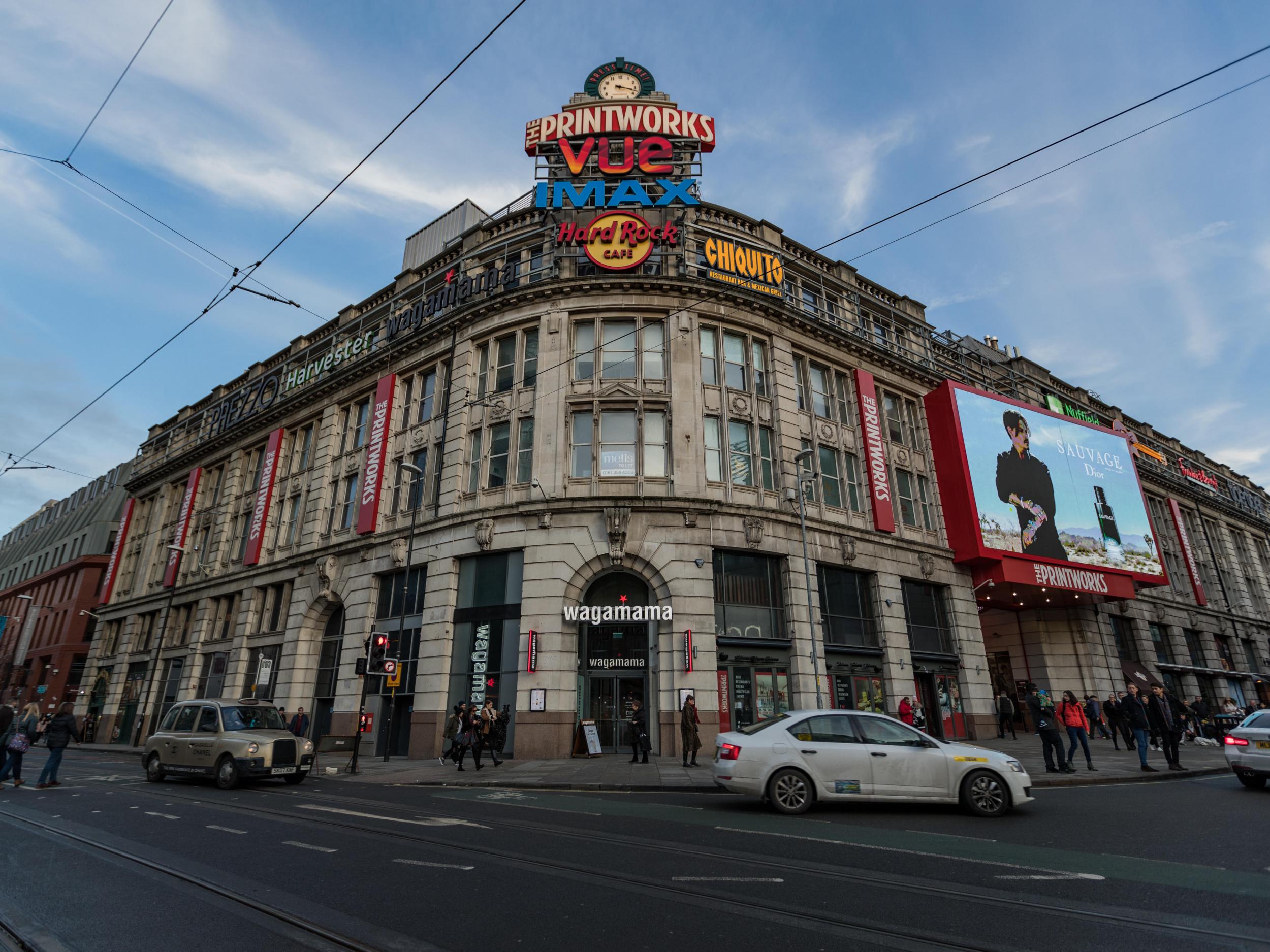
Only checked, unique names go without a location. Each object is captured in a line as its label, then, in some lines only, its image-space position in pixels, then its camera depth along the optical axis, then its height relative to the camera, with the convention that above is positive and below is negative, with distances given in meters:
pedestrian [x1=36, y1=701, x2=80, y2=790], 14.41 -0.56
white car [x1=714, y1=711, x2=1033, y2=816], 10.32 -0.86
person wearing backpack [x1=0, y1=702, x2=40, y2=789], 14.06 -0.59
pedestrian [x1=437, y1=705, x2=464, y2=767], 19.62 -0.48
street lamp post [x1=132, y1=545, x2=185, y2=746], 36.00 +2.08
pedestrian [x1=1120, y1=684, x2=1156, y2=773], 16.30 -0.21
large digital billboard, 29.23 +9.87
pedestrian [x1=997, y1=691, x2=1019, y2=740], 27.11 -0.09
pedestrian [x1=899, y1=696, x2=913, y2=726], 22.12 -0.02
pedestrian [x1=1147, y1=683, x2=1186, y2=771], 16.98 -0.30
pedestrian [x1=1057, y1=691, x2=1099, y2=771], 16.58 -0.26
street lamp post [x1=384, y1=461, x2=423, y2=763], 21.29 +5.51
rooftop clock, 31.56 +28.92
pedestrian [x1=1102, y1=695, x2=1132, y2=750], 22.83 -0.16
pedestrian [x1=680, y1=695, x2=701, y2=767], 18.19 -0.46
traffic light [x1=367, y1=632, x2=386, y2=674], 19.14 +1.58
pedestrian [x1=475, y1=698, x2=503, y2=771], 18.91 -0.45
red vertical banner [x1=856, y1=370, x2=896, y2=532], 27.41 +10.54
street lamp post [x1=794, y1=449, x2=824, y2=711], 20.05 +5.94
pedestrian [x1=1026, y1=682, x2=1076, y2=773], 15.51 -0.51
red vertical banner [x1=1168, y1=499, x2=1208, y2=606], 42.88 +10.03
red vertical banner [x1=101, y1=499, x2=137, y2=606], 45.75 +10.36
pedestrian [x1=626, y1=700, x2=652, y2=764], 18.86 -0.62
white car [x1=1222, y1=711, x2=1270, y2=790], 13.40 -0.79
